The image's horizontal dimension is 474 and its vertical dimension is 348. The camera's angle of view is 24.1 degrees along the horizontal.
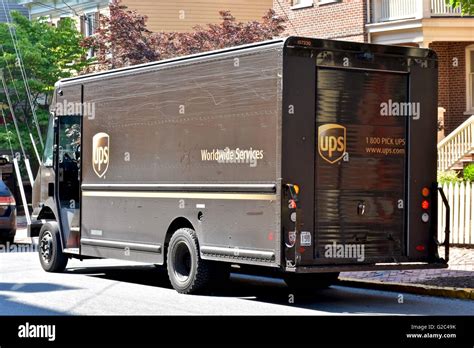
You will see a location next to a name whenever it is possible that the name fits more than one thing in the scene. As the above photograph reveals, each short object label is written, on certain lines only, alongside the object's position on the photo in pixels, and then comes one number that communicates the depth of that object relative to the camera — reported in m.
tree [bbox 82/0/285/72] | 31.52
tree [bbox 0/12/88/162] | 36.72
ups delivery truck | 13.88
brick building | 30.69
